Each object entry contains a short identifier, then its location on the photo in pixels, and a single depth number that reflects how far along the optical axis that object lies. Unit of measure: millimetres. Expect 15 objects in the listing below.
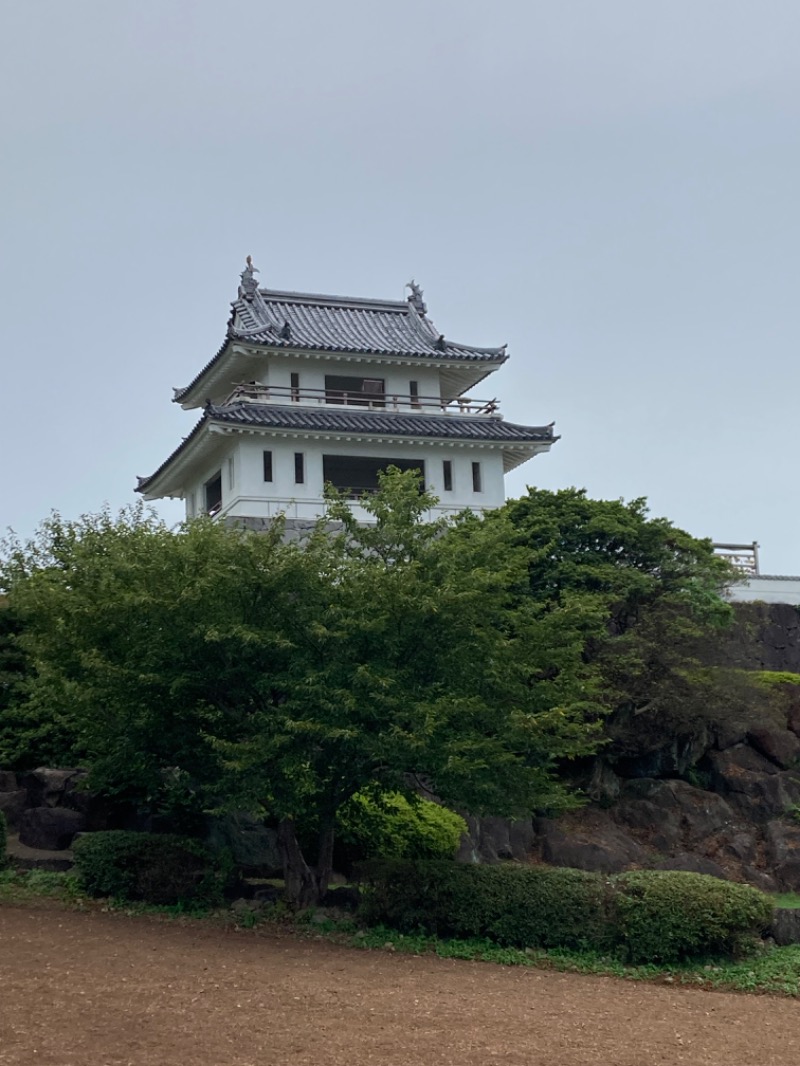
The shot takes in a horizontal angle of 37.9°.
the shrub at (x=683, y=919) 16672
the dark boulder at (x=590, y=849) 25641
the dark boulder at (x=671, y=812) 27859
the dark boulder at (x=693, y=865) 25203
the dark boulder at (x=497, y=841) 23656
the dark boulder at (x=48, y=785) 22438
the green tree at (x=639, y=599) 27844
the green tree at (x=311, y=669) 17109
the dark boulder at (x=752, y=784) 29234
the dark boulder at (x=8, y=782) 23234
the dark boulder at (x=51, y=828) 21578
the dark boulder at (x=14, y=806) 22453
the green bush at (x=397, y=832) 20562
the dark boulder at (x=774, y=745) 30594
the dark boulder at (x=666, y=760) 29156
